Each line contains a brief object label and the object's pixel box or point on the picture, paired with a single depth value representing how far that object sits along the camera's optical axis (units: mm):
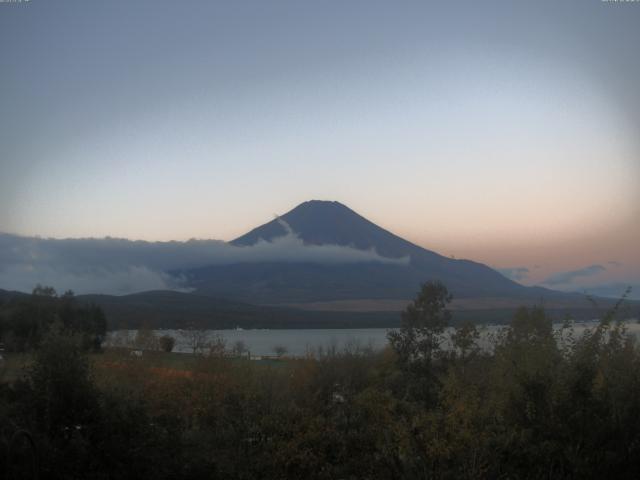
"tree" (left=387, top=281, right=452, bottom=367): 29750
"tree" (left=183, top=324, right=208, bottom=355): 33797
